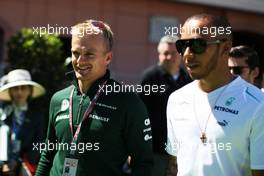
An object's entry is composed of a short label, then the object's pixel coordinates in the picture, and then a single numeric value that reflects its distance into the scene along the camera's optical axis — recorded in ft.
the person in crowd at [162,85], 39.19
